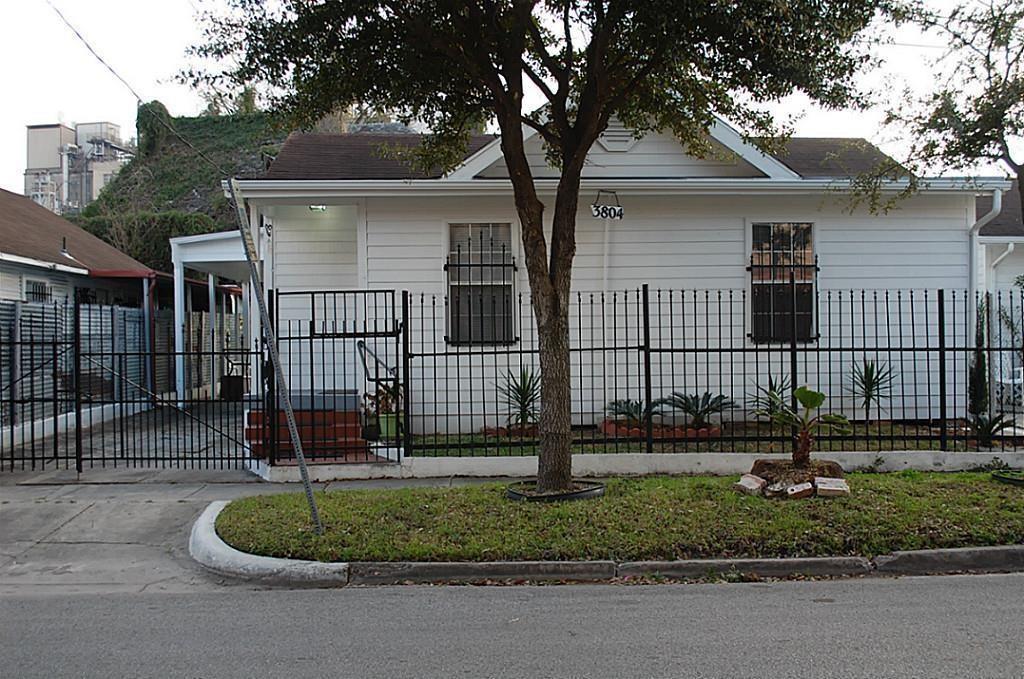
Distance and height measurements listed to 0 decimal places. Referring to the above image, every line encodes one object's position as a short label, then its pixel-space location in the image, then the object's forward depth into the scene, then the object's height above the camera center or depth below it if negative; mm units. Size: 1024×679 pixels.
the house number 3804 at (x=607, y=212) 12562 +1869
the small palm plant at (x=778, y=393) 11725 -791
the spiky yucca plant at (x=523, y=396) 11711 -750
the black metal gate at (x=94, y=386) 11000 -673
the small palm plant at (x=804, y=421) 8711 -863
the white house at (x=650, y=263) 12609 +1149
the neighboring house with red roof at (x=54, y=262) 14992 +1606
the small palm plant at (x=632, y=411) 11383 -973
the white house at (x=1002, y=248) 16562 +1745
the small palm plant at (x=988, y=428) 10859 -1156
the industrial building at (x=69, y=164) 44344 +10239
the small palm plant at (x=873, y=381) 12109 -631
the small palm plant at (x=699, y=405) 11562 -900
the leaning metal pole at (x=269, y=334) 6891 +91
